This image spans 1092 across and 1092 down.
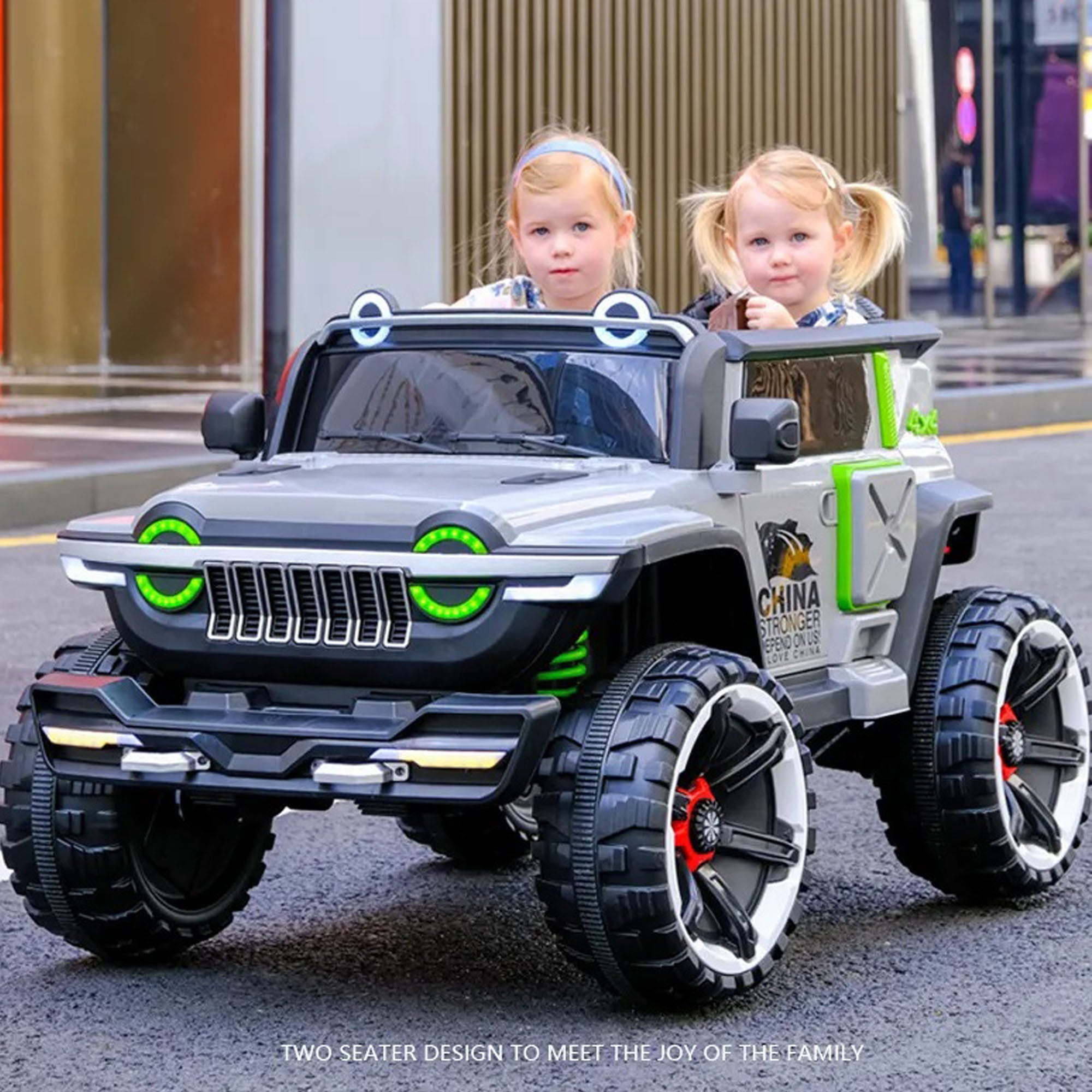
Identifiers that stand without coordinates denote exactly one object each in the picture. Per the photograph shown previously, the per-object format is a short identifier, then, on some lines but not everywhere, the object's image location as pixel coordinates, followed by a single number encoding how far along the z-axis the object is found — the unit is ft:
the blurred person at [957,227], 137.03
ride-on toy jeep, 21.18
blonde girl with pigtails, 27.14
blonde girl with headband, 26.74
